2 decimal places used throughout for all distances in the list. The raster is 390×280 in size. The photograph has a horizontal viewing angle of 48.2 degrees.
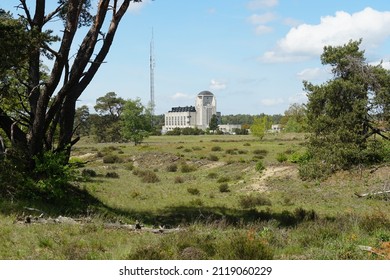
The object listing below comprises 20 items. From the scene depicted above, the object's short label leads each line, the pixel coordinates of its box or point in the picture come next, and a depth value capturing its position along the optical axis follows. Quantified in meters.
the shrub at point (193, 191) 24.55
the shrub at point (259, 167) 31.38
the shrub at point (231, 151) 53.07
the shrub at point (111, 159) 47.34
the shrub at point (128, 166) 41.00
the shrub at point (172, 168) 39.94
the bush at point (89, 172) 31.98
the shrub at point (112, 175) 32.72
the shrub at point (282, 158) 34.38
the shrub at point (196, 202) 20.31
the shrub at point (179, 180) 30.91
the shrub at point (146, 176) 30.88
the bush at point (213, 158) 44.38
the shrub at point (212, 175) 33.76
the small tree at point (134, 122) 74.88
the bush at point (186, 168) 38.78
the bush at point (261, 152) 50.40
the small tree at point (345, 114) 25.52
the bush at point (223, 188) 26.39
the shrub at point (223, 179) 30.74
